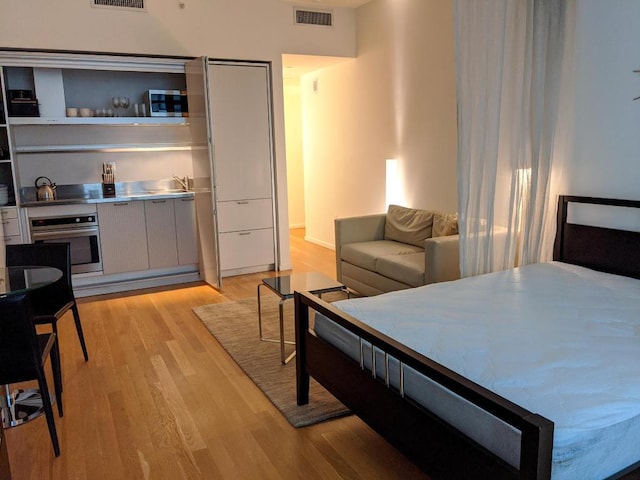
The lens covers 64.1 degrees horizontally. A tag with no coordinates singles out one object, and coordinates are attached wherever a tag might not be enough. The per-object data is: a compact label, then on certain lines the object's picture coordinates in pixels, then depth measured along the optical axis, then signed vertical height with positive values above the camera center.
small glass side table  3.27 -0.86
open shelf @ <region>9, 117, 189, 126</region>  4.66 +0.39
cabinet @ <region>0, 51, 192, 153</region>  4.71 +0.62
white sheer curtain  3.22 +0.20
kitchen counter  4.86 -0.34
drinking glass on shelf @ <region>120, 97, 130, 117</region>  5.35 +0.59
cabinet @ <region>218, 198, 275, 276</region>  5.49 -0.84
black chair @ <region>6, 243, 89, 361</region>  3.23 -0.62
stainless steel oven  4.71 -0.68
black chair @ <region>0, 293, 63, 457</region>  2.22 -0.82
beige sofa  3.70 -0.83
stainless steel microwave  5.23 +0.58
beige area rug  2.71 -1.31
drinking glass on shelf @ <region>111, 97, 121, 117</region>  5.30 +0.60
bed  1.52 -0.78
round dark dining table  2.53 -0.60
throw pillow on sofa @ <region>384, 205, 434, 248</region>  4.61 -0.66
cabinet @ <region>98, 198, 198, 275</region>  5.02 -0.74
